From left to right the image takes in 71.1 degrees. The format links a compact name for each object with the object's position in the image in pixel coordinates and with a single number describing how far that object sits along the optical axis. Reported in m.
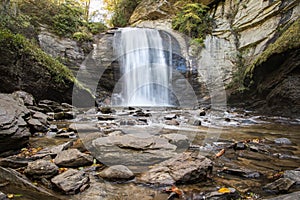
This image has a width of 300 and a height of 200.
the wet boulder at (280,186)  1.78
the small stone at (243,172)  2.18
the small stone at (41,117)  4.34
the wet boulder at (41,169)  1.93
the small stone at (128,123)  5.31
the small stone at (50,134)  3.79
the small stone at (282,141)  3.71
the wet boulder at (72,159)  2.25
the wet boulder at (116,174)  2.02
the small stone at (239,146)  3.22
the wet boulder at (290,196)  1.41
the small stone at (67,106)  7.38
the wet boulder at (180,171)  1.96
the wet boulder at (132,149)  2.53
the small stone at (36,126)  3.88
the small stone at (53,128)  4.13
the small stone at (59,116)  5.60
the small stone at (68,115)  5.79
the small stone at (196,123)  5.66
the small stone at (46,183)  1.79
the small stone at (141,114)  6.95
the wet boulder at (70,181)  1.73
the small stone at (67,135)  3.70
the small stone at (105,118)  5.93
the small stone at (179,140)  3.26
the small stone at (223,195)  1.70
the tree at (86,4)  24.93
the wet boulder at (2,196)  1.36
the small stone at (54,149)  2.65
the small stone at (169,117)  6.61
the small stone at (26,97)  5.84
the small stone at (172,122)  5.67
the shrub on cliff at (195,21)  15.23
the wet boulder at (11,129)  2.66
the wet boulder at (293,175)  1.92
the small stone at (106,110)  7.61
